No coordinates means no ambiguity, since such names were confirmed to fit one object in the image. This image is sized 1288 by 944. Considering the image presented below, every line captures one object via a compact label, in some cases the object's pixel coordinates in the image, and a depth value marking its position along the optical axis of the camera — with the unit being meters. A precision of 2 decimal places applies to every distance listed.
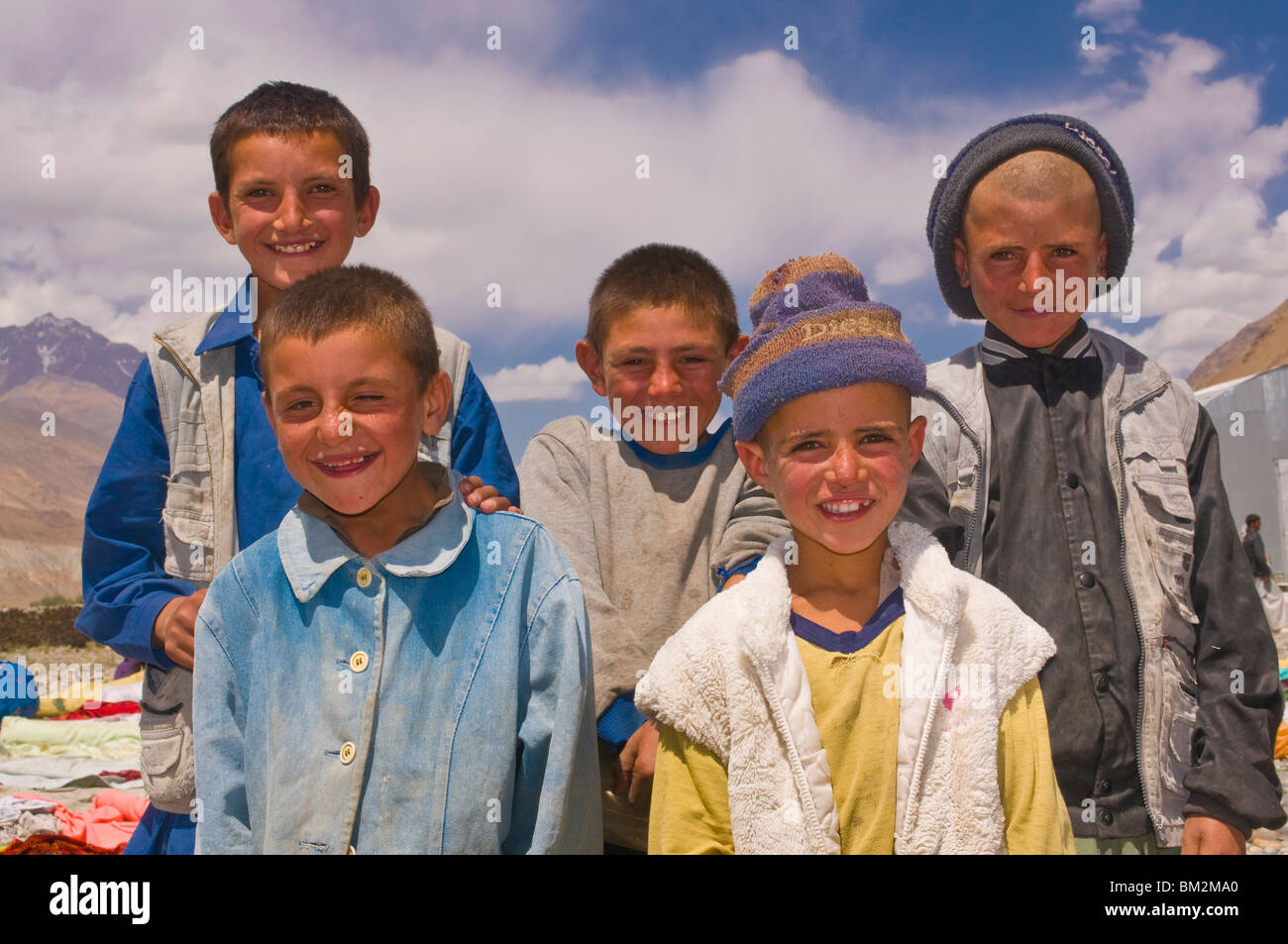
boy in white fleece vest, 2.11
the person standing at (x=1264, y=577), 15.11
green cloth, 8.67
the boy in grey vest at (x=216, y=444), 2.69
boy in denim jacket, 2.21
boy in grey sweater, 2.66
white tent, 21.25
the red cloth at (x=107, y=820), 6.13
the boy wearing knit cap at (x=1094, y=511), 2.46
